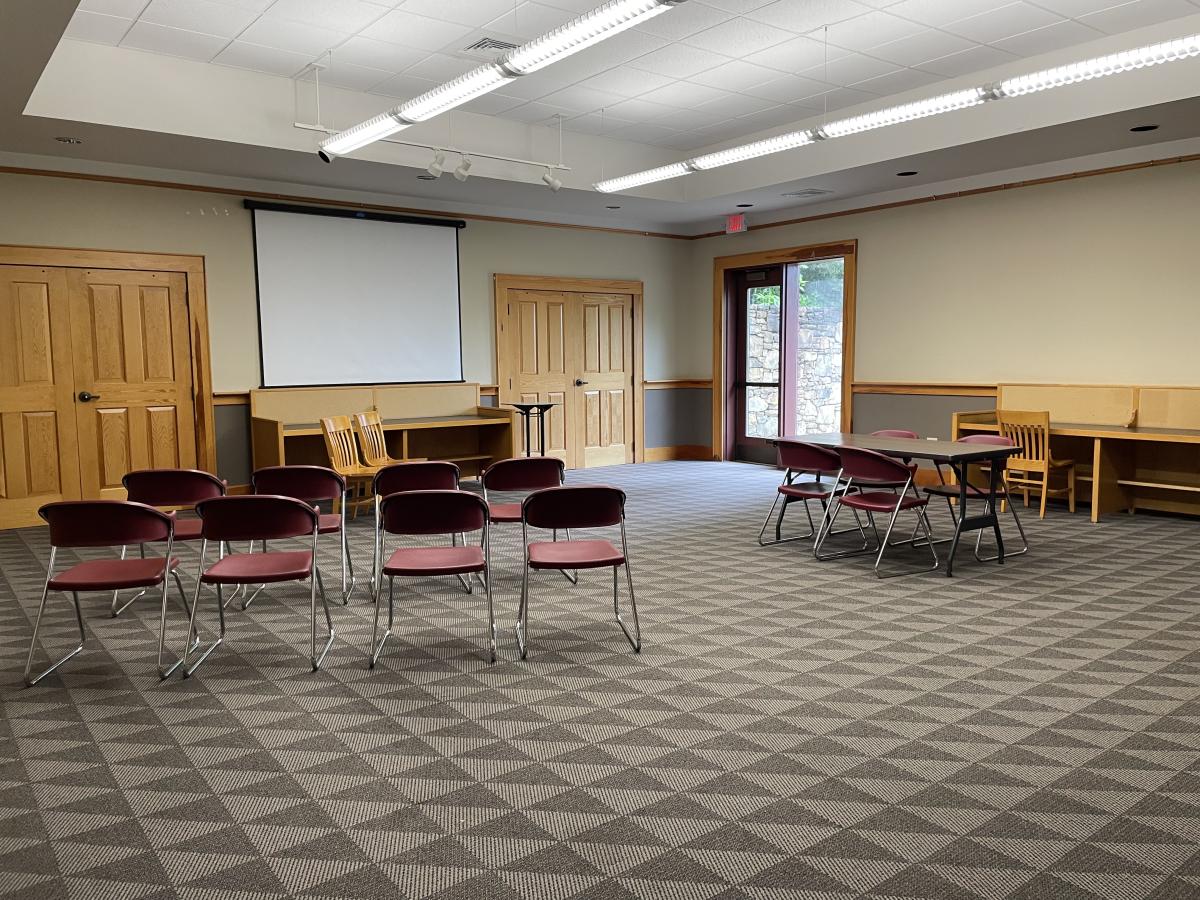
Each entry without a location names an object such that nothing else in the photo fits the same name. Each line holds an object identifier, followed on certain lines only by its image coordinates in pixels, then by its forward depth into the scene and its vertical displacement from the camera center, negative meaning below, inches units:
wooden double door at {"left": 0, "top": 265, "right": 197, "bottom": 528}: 304.2 -3.0
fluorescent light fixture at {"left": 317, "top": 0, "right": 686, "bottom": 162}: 189.2 +75.7
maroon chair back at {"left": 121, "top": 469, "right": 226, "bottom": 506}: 198.7 -25.6
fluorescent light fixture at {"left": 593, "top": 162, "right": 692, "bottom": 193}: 332.8 +74.5
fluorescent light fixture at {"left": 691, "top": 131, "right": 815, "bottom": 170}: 288.0 +75.2
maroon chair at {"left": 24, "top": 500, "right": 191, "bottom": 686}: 147.5 -26.4
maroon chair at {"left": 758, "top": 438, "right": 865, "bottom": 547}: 245.6 -28.4
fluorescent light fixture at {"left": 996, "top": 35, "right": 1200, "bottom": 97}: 203.2 +72.7
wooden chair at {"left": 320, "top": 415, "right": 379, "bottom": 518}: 309.6 -30.6
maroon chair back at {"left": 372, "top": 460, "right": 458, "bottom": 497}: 205.2 -25.4
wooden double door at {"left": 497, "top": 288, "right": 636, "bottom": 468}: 426.6 +1.8
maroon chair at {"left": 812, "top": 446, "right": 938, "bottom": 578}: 226.4 -32.0
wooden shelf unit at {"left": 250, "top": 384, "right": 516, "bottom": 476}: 345.4 -21.4
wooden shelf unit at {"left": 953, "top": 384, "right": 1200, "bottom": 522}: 295.0 -27.8
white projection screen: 353.4 +31.0
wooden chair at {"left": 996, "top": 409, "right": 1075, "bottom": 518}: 295.4 -31.6
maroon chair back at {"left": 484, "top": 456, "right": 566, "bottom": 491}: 209.3 -25.3
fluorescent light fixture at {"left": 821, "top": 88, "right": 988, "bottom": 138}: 243.8 +74.5
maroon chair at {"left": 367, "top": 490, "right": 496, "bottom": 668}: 156.6 -27.2
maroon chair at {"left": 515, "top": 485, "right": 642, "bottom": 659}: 159.5 -27.4
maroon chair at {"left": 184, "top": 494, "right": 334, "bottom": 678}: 154.3 -27.1
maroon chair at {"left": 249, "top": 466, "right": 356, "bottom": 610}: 205.3 -26.7
